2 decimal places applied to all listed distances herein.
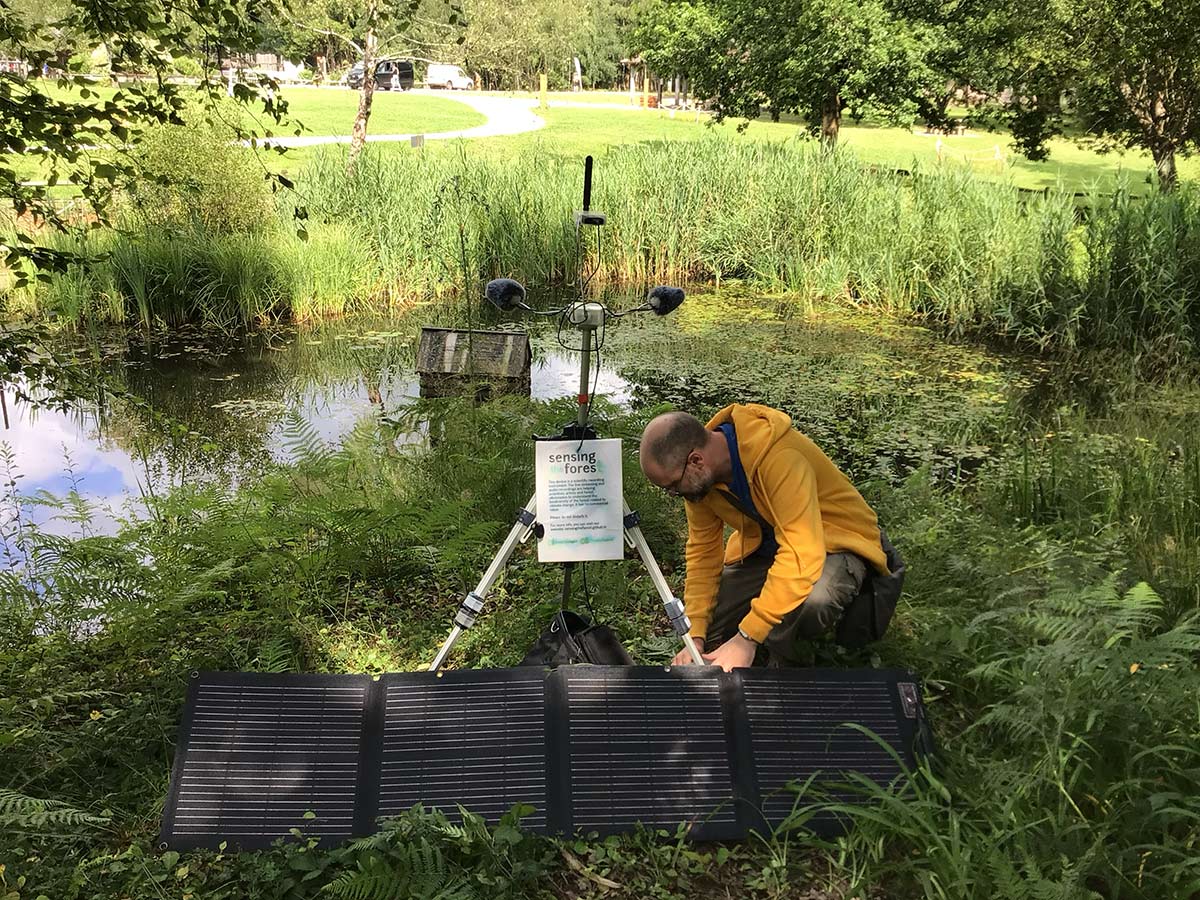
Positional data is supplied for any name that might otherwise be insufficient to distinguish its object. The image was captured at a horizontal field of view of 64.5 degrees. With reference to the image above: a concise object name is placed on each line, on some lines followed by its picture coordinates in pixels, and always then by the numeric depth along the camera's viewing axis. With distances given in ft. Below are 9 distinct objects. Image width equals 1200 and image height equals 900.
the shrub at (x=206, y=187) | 36.55
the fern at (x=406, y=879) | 8.13
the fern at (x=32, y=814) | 8.33
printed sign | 10.30
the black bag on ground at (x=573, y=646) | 11.19
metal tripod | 10.16
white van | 195.83
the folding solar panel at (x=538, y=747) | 9.50
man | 10.41
